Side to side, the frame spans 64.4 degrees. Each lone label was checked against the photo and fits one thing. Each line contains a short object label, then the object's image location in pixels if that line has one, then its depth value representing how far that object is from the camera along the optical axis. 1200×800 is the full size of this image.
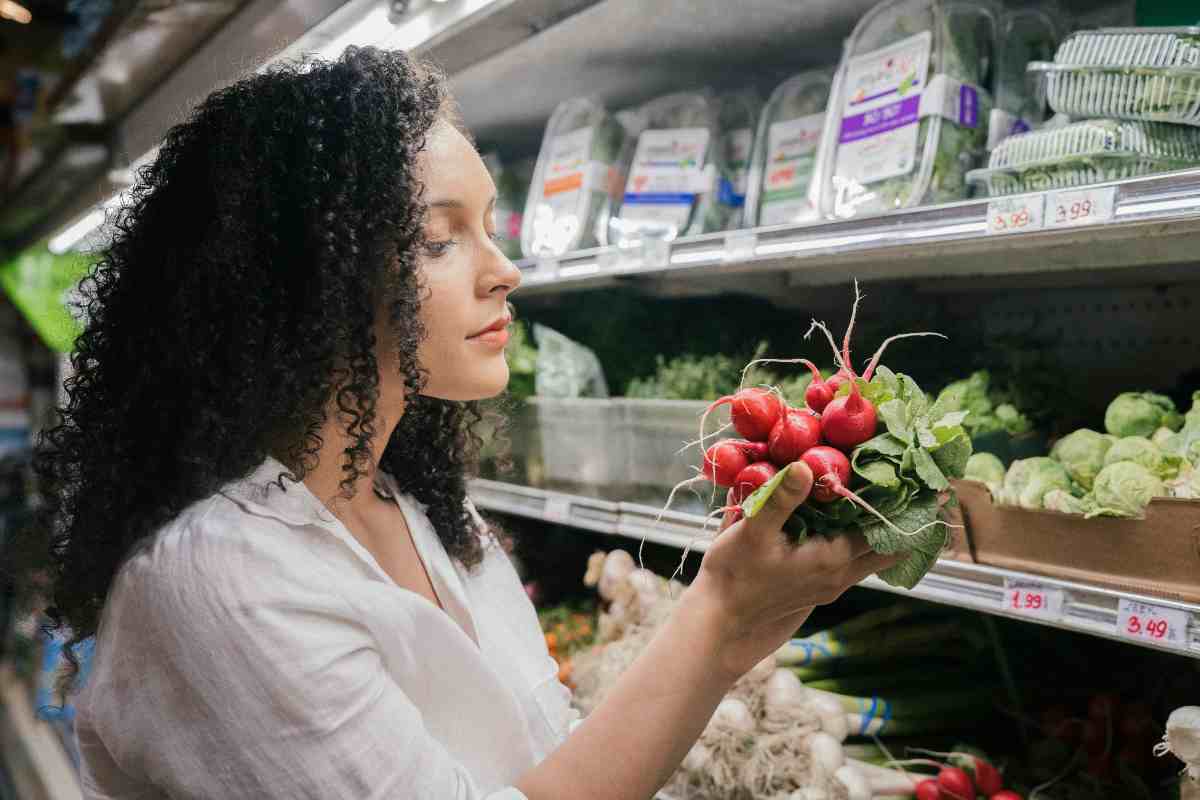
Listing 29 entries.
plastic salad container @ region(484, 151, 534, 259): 2.88
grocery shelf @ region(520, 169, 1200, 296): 1.25
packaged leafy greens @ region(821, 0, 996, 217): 1.68
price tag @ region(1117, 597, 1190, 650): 1.22
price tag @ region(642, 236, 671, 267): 1.97
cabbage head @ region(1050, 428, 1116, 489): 1.49
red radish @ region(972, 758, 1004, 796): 1.69
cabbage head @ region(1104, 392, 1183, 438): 1.53
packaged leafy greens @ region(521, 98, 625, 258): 2.43
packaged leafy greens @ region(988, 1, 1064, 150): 1.76
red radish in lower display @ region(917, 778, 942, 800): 1.71
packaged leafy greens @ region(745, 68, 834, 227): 2.03
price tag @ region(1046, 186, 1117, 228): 1.27
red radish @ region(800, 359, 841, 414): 1.21
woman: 0.96
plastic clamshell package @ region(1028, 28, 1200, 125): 1.33
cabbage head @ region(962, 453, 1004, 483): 1.58
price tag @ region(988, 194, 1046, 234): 1.35
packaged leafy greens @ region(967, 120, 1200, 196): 1.37
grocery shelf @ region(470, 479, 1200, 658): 1.25
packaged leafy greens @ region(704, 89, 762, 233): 2.25
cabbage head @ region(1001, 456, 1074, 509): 1.46
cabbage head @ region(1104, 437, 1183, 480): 1.41
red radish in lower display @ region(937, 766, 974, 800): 1.68
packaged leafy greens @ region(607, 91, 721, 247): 2.25
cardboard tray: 1.25
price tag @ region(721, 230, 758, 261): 1.78
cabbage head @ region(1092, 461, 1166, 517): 1.33
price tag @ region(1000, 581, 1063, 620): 1.35
